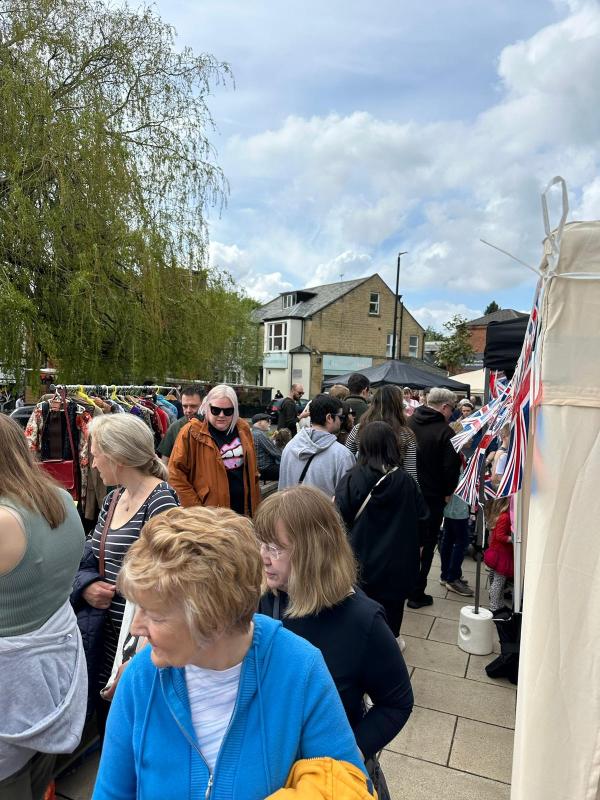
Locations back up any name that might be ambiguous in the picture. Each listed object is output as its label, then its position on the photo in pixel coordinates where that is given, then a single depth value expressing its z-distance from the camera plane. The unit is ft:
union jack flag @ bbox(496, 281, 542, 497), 6.69
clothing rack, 23.55
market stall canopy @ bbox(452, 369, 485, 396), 54.03
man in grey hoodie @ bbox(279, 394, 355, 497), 13.10
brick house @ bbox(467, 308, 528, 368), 153.51
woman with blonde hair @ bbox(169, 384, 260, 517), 13.17
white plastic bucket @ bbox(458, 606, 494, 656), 13.39
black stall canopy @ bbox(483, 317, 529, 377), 11.67
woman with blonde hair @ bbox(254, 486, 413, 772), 5.55
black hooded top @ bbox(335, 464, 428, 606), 10.30
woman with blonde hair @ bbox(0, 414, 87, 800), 5.78
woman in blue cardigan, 3.81
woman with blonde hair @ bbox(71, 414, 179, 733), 8.18
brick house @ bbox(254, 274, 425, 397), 126.31
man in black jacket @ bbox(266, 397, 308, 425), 61.44
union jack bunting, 15.13
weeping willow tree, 30.96
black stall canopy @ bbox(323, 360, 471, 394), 38.81
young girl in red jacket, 12.91
